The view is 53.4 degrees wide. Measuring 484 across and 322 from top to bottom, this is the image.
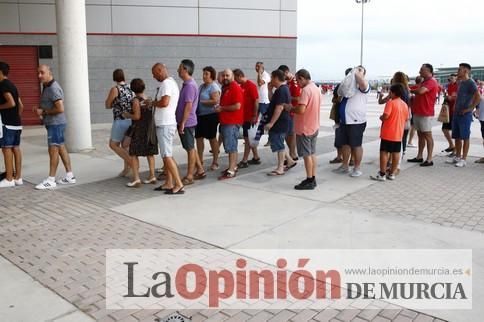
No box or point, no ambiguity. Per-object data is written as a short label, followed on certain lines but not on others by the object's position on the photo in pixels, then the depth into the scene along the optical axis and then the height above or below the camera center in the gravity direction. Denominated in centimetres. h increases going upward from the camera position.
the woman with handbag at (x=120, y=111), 736 -44
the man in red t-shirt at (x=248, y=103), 841 -37
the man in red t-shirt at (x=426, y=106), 864 -44
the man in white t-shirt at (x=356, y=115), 754 -52
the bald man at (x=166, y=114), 645 -44
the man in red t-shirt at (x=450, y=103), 971 -44
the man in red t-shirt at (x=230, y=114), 758 -52
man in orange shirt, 703 -61
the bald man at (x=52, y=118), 700 -53
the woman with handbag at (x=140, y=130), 704 -71
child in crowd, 739 -66
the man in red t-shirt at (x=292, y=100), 853 -32
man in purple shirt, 689 -47
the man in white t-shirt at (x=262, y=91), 1047 -21
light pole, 4297 +561
